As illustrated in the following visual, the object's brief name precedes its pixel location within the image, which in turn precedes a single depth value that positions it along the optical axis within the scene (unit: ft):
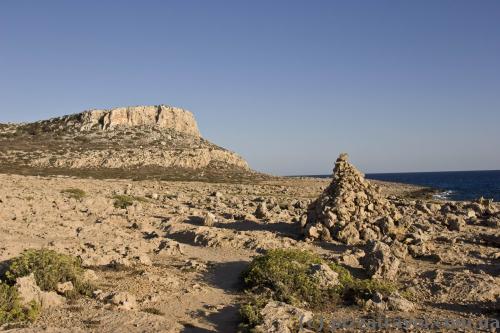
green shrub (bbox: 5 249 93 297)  35.63
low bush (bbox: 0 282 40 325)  29.91
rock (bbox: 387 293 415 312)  33.42
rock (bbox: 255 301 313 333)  29.12
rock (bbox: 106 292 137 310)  33.32
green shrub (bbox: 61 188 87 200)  88.46
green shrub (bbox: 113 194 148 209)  78.95
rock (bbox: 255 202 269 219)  73.19
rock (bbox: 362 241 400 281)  41.60
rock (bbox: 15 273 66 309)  32.45
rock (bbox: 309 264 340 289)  37.63
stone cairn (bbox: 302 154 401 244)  56.13
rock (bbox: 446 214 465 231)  65.00
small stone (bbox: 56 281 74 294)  35.47
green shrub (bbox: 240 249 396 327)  35.73
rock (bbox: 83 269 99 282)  38.81
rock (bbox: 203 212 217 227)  65.98
